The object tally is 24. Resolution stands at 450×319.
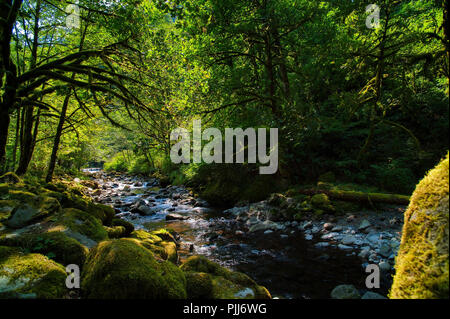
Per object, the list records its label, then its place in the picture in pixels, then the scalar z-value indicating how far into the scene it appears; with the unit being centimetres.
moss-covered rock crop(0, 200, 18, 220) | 450
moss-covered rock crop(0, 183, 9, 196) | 545
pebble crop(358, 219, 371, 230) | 688
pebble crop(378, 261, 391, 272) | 477
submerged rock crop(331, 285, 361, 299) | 392
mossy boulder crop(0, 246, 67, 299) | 226
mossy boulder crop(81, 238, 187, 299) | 245
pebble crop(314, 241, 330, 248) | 631
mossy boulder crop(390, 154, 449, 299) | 127
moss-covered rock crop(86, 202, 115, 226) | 642
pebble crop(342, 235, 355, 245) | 625
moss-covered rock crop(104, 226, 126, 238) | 551
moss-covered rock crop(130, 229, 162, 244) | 566
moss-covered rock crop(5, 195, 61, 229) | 418
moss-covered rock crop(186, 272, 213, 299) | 303
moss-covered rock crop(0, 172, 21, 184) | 678
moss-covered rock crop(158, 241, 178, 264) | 518
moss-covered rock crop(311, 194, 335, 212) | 851
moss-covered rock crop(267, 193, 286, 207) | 982
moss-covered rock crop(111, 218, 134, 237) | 650
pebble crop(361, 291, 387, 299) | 372
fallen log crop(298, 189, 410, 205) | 754
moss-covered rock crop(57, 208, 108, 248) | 411
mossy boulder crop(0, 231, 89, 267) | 322
